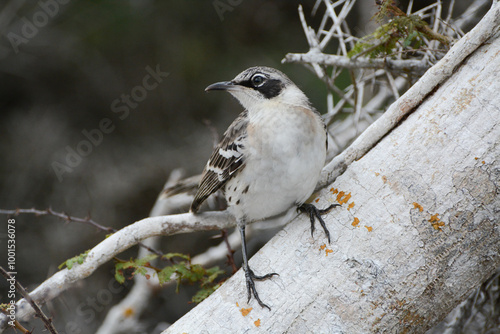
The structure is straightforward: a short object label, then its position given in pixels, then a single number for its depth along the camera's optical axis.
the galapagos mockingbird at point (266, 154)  5.85
